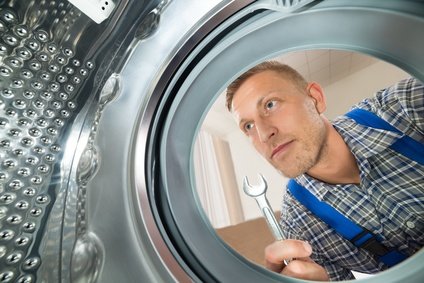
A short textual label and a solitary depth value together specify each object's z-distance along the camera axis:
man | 0.50
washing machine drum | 0.21
